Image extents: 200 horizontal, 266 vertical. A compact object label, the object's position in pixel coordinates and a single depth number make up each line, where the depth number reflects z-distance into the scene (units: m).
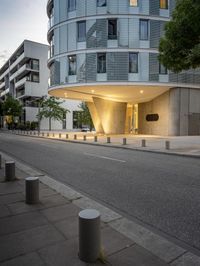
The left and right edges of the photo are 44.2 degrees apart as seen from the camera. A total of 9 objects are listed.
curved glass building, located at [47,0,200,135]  29.16
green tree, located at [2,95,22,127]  62.50
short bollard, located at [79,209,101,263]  2.91
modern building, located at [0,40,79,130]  65.38
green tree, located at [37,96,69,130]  50.16
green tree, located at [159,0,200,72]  12.56
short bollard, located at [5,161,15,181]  7.12
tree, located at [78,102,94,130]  58.46
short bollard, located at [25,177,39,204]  5.05
